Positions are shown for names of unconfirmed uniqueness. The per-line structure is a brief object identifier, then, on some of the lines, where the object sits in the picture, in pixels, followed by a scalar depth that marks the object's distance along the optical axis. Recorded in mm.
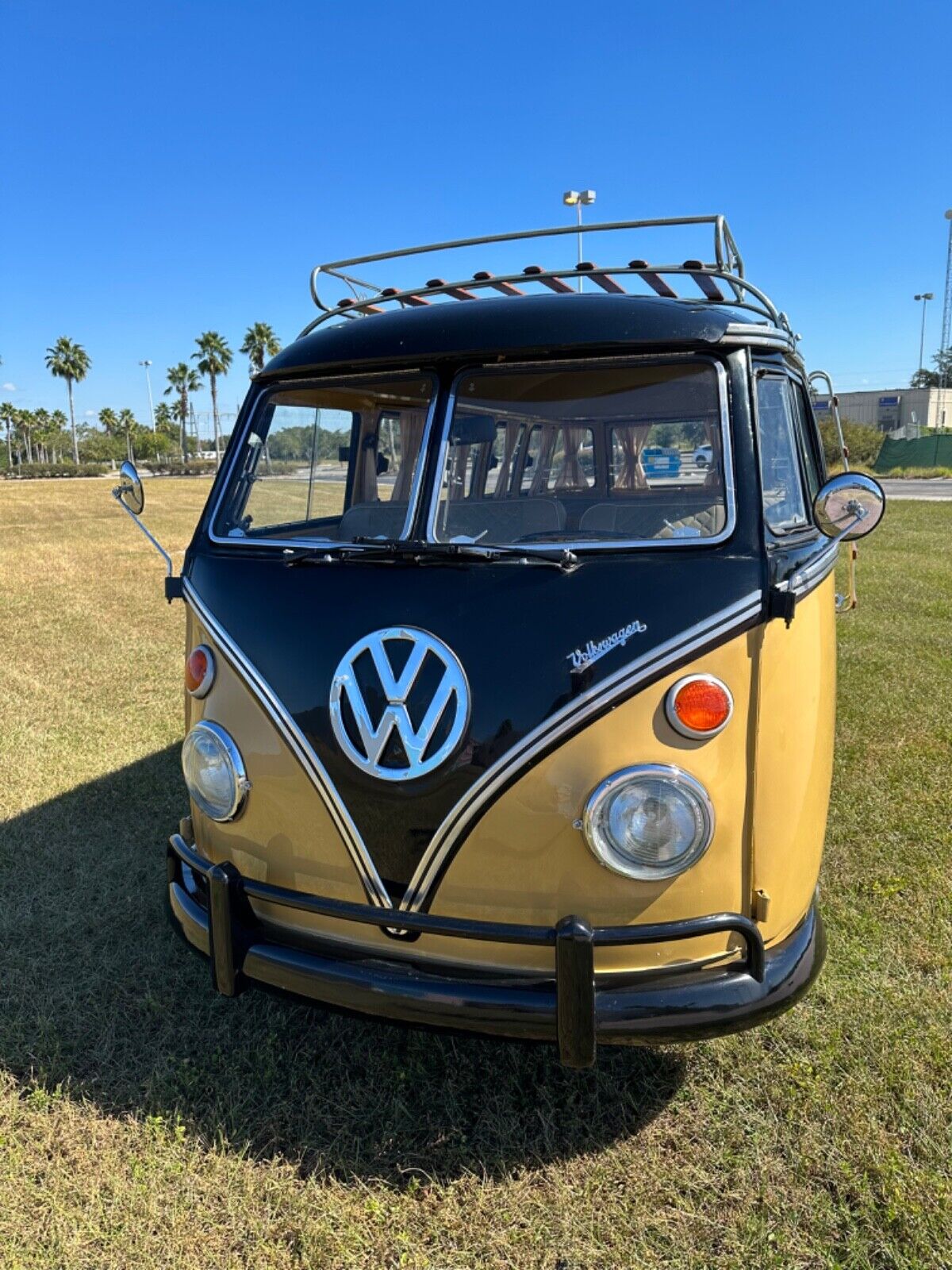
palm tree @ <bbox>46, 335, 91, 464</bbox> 70250
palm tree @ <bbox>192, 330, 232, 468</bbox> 64688
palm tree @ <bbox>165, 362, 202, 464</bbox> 75688
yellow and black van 2180
